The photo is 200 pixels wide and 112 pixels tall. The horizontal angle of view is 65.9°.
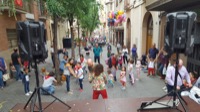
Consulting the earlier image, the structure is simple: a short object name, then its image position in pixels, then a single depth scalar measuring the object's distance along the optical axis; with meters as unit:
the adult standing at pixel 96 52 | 11.15
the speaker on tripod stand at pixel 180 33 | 2.69
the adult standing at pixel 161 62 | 7.79
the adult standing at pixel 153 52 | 8.70
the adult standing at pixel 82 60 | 8.30
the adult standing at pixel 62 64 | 7.55
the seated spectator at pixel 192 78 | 4.80
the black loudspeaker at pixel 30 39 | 2.71
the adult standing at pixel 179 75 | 4.36
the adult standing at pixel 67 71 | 6.45
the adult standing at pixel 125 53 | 11.25
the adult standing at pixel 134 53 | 10.92
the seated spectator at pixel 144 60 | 10.49
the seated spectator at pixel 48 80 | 6.10
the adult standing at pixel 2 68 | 7.00
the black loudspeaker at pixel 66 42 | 24.50
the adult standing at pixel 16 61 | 7.95
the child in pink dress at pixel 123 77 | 6.77
